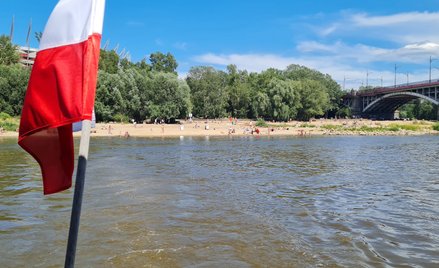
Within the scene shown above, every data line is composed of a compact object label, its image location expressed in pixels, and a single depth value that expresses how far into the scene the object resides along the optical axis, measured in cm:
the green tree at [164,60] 14200
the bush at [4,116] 7310
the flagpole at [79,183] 358
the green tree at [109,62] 10548
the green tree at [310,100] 12238
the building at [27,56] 13592
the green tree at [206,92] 10794
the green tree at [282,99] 11294
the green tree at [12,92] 7975
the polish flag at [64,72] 356
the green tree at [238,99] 11969
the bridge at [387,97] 12350
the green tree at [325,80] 14988
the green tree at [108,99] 8456
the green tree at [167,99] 8869
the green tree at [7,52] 10625
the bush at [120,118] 8576
